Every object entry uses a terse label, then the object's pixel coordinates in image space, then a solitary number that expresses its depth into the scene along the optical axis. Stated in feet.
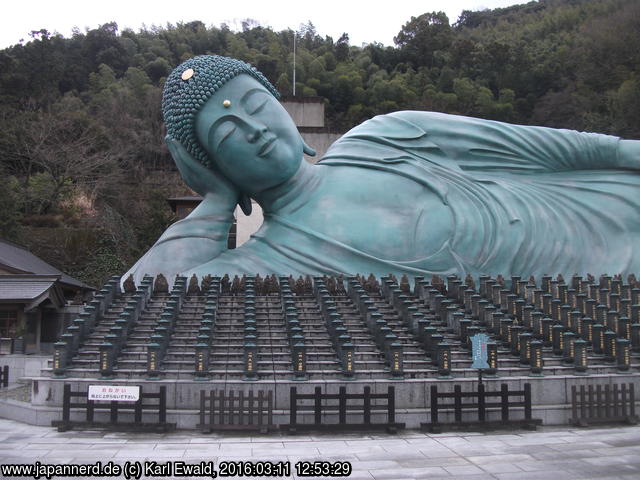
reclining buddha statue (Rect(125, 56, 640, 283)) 47.75
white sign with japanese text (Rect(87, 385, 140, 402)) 28.96
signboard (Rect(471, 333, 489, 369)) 30.12
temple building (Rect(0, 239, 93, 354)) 57.06
